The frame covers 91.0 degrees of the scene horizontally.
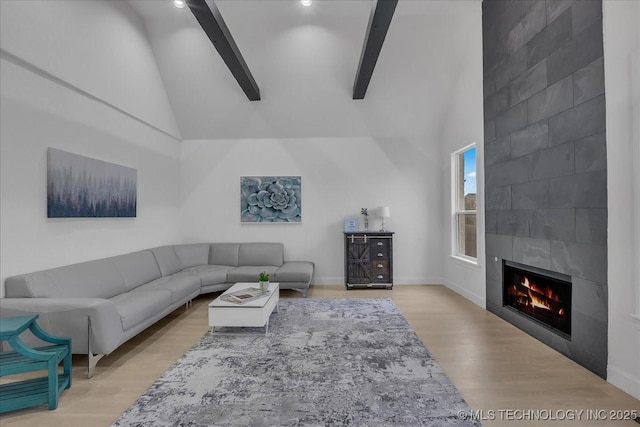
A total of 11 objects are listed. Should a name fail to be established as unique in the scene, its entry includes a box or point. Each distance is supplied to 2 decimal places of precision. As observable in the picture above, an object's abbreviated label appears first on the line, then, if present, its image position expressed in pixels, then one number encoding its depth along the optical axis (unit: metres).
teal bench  2.13
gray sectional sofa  2.61
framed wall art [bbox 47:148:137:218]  3.27
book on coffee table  3.45
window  4.91
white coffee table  3.35
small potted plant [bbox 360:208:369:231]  5.98
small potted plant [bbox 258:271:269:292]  3.81
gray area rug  2.06
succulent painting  6.05
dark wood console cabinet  5.57
